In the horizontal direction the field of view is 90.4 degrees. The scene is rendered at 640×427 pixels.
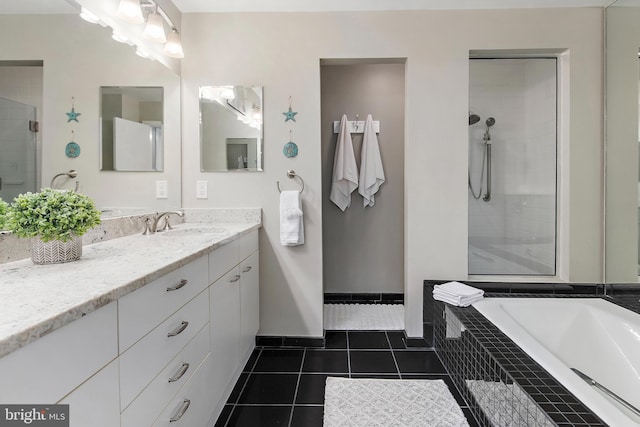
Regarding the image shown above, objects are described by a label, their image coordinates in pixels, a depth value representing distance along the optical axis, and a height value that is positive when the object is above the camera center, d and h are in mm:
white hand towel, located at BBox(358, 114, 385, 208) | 3033 +414
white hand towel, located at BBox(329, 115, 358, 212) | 2995 +353
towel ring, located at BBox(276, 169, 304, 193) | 2320 +238
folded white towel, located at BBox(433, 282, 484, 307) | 1896 -525
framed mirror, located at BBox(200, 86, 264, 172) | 2328 +589
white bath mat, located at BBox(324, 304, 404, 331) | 2633 -972
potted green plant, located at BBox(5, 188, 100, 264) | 1051 -48
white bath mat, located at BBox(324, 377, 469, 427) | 1572 -1043
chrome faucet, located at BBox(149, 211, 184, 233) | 1902 -81
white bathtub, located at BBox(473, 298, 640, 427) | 1438 -637
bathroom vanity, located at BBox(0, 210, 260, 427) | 602 -312
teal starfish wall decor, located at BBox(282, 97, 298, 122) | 2316 +681
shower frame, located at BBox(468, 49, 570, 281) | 2297 +448
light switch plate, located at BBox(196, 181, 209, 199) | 2363 +159
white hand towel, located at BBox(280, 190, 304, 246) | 2252 -69
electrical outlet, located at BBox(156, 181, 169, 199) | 2119 +127
